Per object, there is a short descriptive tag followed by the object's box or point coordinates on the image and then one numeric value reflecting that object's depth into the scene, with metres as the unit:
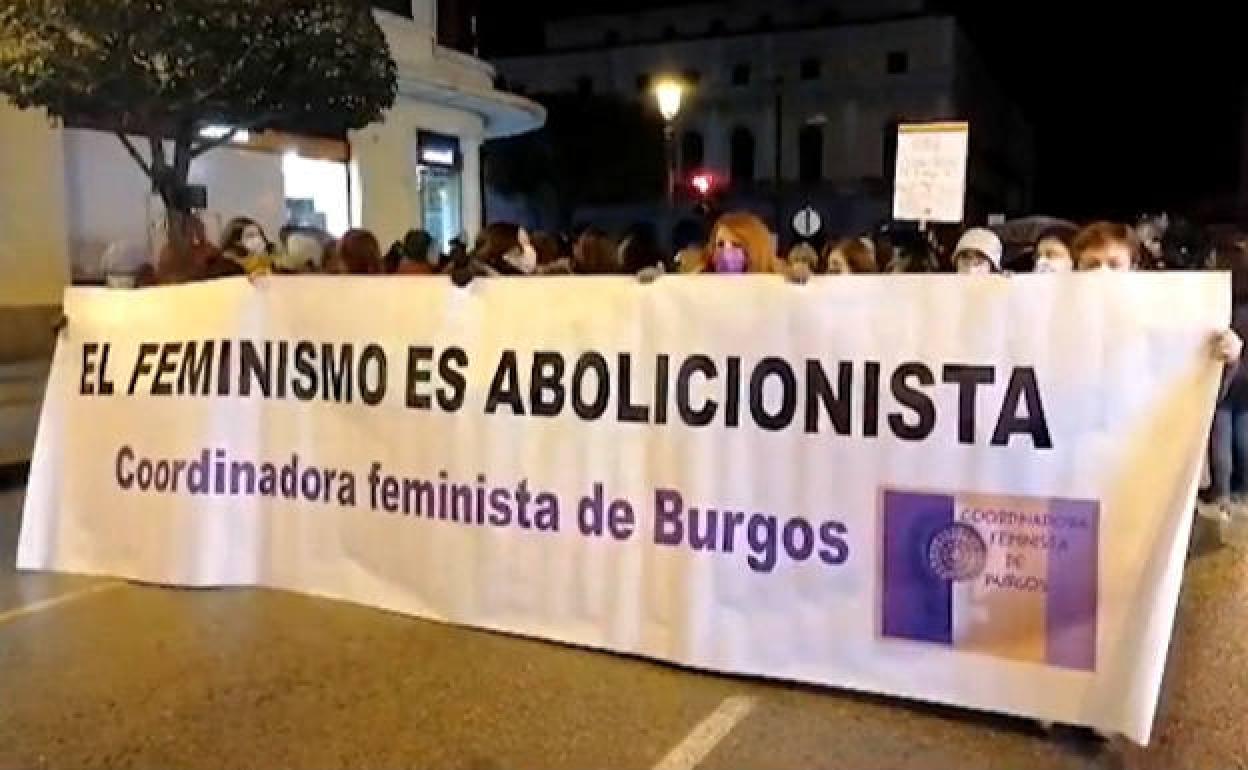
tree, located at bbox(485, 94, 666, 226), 43.34
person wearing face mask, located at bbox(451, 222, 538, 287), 6.17
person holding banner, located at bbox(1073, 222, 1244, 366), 4.93
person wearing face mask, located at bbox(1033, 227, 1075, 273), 5.04
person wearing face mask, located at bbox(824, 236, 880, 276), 6.15
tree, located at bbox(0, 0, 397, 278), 9.14
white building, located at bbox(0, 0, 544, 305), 11.79
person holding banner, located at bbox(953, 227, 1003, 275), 5.32
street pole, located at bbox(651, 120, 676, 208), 19.43
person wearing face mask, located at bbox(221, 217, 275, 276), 6.77
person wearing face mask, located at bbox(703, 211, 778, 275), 5.53
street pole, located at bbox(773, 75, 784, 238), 37.75
